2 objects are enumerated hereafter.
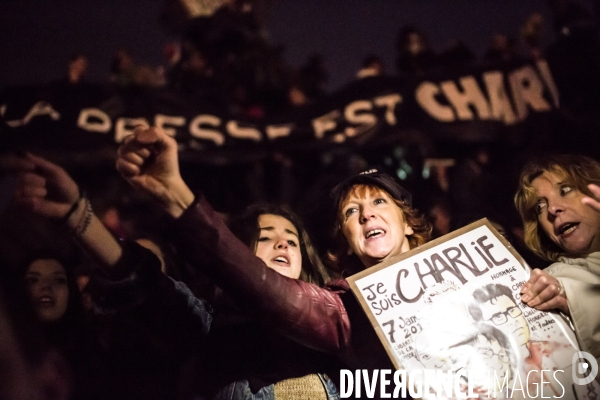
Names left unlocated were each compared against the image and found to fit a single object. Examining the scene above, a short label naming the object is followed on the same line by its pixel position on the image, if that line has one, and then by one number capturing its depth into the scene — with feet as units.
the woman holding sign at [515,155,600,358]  4.23
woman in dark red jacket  3.67
